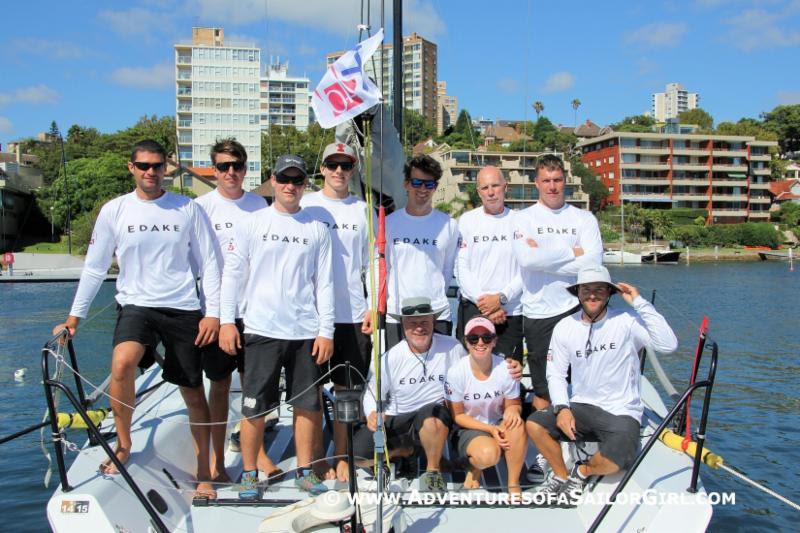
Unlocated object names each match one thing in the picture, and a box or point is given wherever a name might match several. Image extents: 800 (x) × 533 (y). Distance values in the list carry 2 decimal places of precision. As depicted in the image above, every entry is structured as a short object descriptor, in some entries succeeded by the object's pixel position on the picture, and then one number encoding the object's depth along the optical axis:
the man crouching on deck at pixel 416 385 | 4.48
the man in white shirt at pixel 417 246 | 4.81
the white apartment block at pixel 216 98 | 73.62
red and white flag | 4.25
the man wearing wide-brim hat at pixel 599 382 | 4.29
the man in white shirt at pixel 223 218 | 4.57
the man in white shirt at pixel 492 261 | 5.10
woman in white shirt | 4.41
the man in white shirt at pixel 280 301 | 4.28
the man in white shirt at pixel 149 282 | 4.15
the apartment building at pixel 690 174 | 78.62
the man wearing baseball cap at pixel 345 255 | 4.66
